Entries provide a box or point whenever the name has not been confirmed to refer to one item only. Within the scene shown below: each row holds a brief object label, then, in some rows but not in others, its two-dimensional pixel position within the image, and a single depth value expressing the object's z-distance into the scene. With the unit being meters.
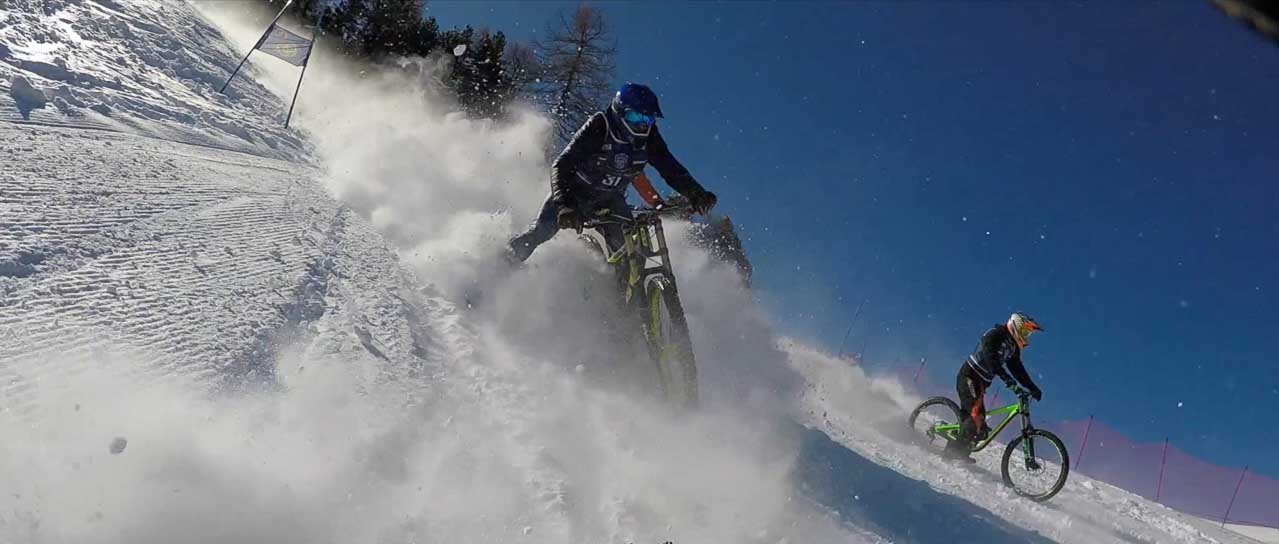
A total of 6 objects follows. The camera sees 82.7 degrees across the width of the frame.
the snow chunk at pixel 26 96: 6.94
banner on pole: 16.52
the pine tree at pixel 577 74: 30.36
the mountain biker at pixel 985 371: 9.52
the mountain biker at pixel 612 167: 6.92
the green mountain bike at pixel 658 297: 6.04
